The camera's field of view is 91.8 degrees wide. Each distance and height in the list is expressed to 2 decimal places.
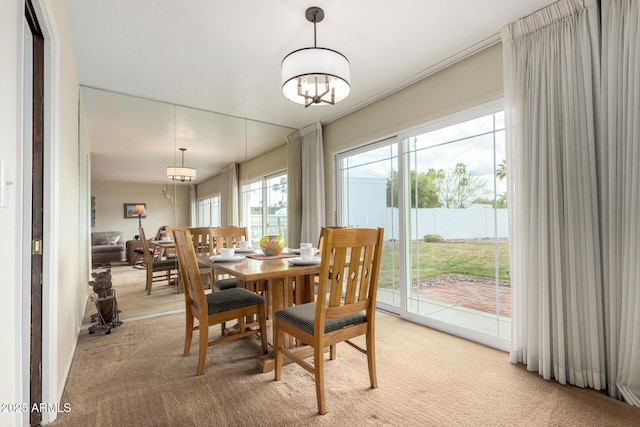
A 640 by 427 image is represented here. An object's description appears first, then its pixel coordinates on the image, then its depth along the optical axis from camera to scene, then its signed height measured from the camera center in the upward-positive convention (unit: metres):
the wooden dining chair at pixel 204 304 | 2.09 -0.60
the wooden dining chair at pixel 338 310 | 1.70 -0.55
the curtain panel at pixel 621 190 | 1.76 +0.15
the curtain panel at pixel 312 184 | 4.46 +0.52
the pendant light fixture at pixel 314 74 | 1.98 +0.98
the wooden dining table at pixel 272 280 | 1.96 -0.49
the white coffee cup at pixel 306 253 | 2.30 -0.25
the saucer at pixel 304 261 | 2.21 -0.30
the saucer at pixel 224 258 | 2.37 -0.29
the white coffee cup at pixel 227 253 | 2.41 -0.25
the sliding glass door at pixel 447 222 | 2.65 -0.05
